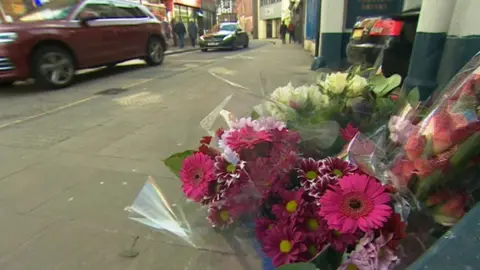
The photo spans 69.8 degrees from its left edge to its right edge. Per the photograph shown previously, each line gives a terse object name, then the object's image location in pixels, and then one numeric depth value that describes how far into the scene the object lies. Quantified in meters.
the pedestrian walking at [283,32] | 27.02
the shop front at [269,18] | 43.44
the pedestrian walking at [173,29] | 20.27
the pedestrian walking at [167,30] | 19.58
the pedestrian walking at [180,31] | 19.09
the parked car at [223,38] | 17.34
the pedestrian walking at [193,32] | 21.23
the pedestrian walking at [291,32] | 25.58
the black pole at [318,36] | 10.59
